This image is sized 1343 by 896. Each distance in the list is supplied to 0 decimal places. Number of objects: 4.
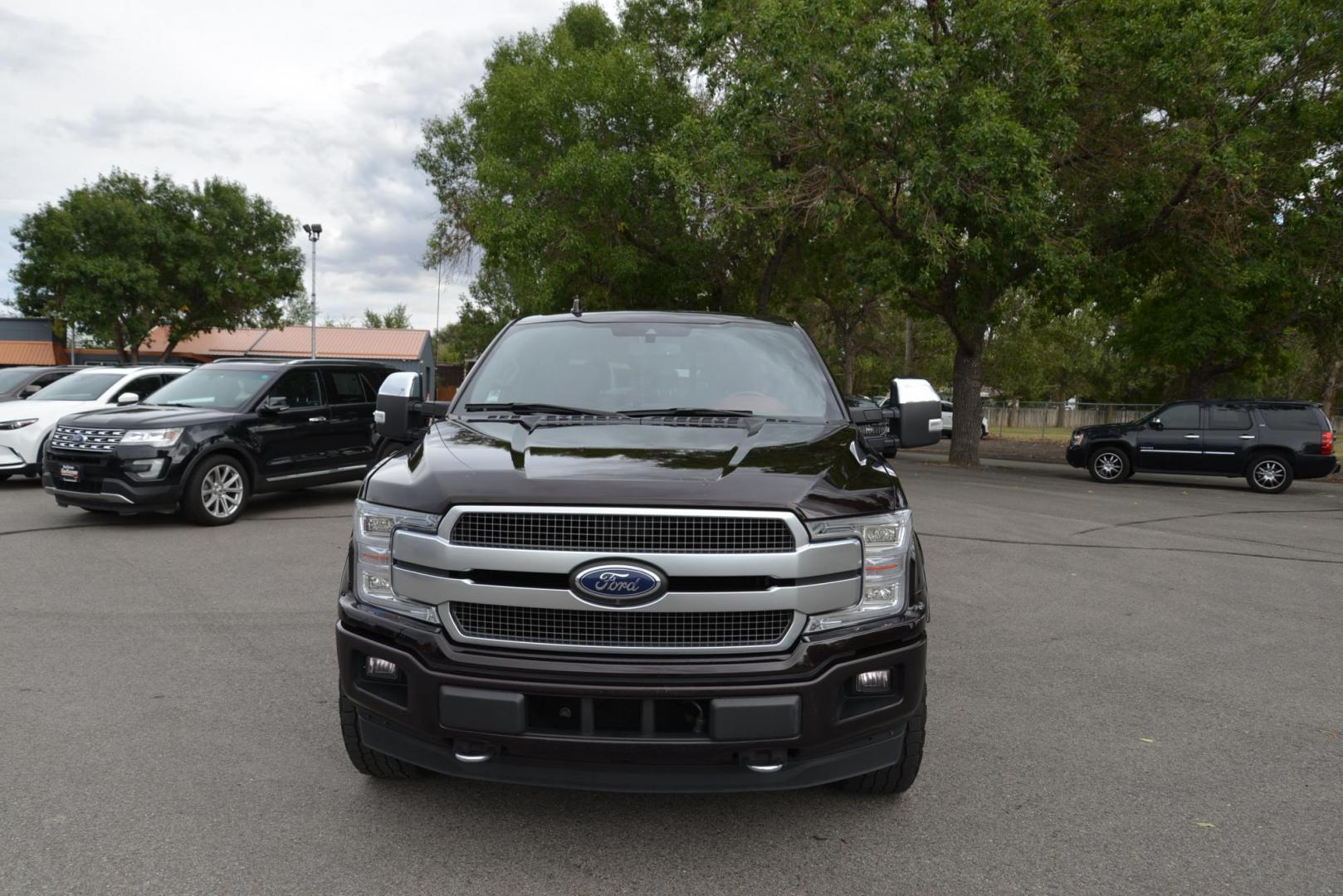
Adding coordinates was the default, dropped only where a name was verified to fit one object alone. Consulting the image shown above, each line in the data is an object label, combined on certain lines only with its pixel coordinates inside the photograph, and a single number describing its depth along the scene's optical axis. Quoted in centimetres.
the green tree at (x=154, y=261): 3916
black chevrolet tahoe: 1677
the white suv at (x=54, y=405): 1256
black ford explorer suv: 945
